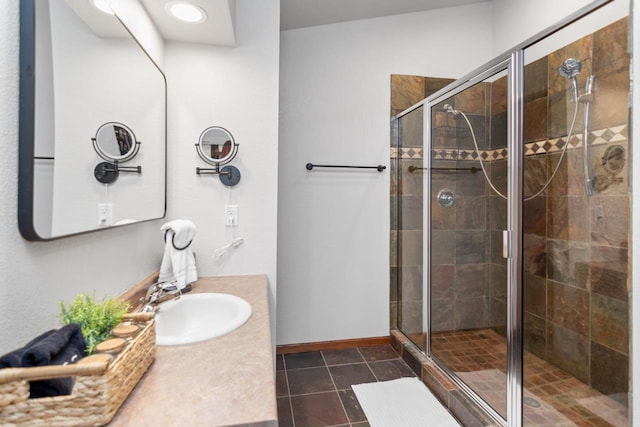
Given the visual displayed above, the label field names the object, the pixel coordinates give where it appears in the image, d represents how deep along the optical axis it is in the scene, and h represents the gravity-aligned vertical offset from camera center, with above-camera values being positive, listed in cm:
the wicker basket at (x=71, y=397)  54 -34
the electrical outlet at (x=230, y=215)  179 -1
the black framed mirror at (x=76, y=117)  72 +29
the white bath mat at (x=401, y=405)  167 -111
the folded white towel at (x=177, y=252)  148 -19
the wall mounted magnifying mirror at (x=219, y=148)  176 +37
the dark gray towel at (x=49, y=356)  57 -27
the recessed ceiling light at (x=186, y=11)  145 +98
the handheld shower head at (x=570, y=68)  184 +89
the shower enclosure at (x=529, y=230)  157 -9
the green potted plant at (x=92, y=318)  73 -26
